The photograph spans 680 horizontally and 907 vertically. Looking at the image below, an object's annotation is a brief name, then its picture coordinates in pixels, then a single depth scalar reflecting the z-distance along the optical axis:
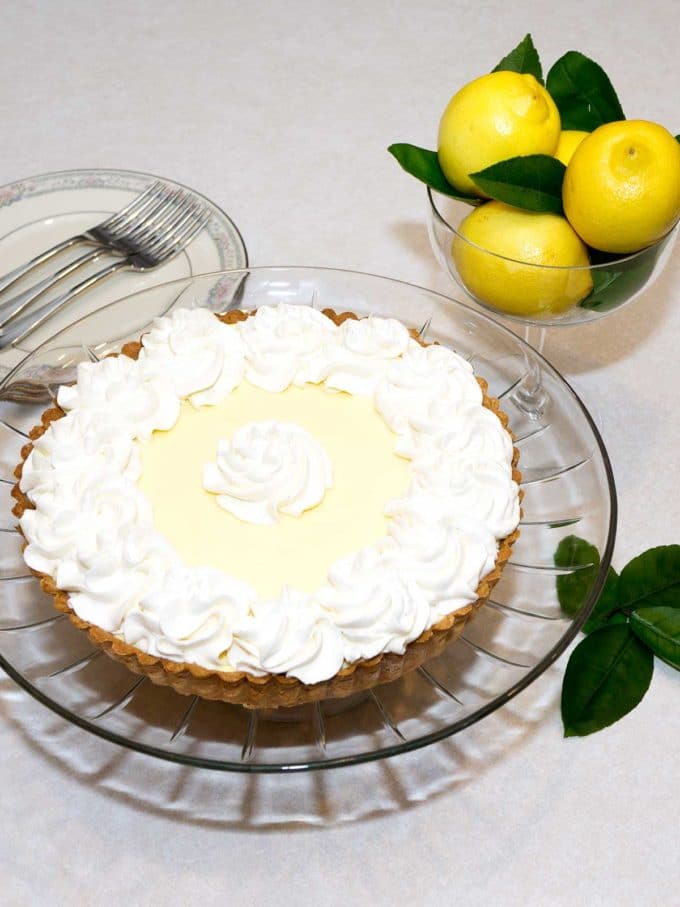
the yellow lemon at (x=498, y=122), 0.66
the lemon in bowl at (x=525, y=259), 0.66
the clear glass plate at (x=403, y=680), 0.60
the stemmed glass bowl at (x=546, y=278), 0.66
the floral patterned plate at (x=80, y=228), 0.79
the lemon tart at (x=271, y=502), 0.57
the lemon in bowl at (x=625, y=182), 0.63
